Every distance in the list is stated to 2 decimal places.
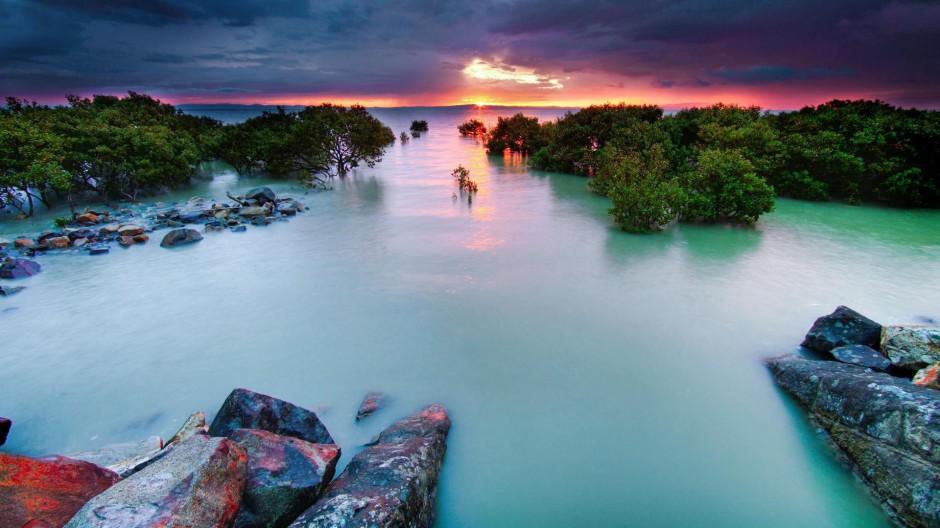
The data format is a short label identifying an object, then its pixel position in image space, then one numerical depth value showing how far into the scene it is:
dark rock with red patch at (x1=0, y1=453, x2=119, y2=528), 3.99
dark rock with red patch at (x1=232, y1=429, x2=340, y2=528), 4.18
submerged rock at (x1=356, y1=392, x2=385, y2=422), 6.91
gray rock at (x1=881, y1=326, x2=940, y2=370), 6.79
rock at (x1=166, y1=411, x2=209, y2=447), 6.02
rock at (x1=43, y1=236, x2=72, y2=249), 15.08
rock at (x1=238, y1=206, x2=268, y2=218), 19.25
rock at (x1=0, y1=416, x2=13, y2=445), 6.07
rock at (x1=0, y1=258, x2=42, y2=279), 12.60
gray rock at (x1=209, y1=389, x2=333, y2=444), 5.63
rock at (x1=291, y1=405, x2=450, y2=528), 3.86
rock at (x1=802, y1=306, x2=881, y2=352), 7.85
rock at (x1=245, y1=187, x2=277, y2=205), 21.39
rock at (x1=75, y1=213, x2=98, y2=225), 18.03
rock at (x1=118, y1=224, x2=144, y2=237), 16.66
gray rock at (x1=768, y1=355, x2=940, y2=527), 4.71
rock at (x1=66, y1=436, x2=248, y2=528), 3.36
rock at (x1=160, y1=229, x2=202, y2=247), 15.83
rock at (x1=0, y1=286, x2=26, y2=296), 11.48
